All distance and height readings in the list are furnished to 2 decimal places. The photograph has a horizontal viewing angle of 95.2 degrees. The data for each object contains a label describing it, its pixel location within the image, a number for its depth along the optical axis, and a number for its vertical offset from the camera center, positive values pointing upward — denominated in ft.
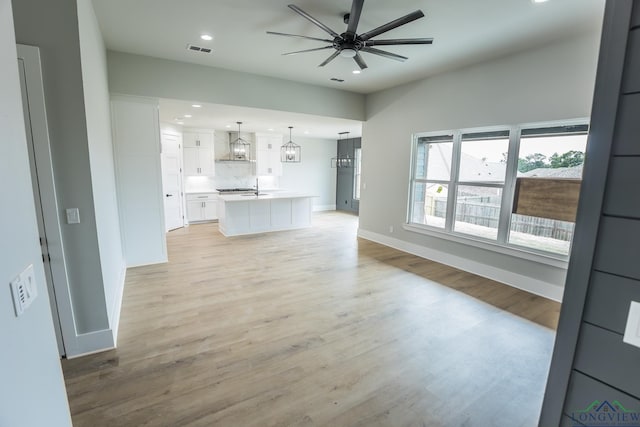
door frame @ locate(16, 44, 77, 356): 6.61 -0.63
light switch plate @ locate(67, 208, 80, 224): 7.50 -1.24
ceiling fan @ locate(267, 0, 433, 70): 7.91 +4.15
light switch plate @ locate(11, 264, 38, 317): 2.92 -1.29
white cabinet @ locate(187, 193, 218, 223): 25.85 -3.38
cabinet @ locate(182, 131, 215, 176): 25.79 +1.42
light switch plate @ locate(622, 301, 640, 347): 2.42 -1.25
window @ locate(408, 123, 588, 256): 11.86 -0.15
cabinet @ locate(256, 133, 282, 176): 29.40 +1.58
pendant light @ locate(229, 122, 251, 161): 26.35 +1.92
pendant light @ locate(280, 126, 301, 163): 27.36 +1.71
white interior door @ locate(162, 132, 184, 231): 22.50 -0.85
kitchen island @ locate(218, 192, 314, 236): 21.70 -3.36
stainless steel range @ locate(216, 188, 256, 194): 27.20 -2.02
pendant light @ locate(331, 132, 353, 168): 32.79 +1.15
